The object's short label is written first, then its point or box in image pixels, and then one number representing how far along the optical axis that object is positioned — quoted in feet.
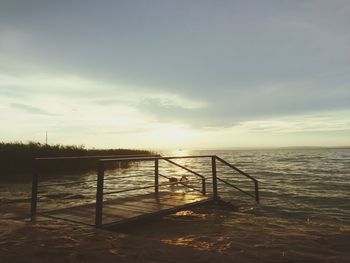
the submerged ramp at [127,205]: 21.64
